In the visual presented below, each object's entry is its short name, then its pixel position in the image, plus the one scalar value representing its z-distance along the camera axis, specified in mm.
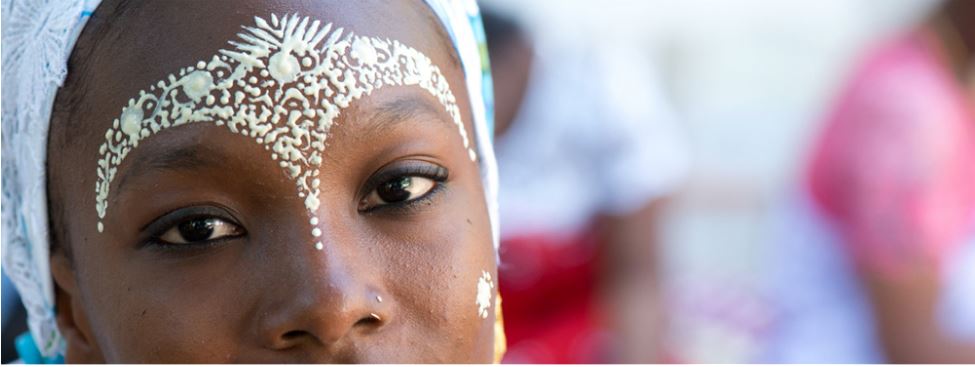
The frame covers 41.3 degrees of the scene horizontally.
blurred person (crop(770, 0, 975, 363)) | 3180
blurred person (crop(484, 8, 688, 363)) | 3322
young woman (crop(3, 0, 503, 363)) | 1567
